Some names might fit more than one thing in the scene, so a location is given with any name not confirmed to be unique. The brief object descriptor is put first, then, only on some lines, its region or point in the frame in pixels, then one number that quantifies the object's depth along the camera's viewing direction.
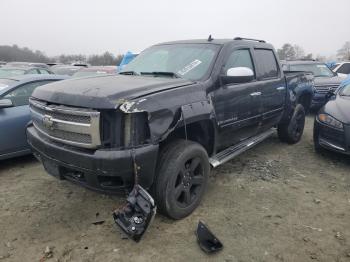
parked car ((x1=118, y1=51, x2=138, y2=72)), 13.16
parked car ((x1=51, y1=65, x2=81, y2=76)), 17.03
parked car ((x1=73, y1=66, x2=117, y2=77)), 10.77
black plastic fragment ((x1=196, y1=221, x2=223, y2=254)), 3.09
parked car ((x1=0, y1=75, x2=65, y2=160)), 4.85
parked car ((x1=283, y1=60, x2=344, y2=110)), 9.87
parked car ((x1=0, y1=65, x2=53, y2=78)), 9.80
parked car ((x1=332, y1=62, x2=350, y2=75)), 14.86
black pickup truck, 3.01
